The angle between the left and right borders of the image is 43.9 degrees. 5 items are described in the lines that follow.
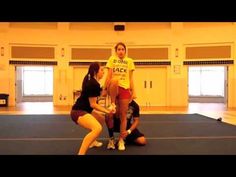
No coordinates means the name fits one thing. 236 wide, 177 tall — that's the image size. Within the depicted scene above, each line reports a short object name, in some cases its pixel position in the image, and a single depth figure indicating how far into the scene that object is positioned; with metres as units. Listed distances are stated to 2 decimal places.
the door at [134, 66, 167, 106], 16.07
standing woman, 4.81
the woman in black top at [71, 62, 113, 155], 4.02
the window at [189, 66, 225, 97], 20.84
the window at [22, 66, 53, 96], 20.86
